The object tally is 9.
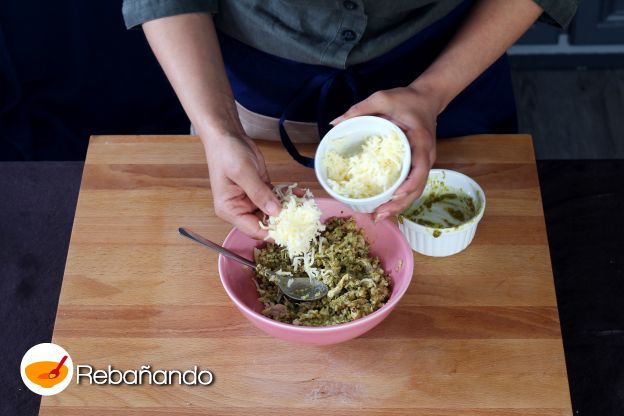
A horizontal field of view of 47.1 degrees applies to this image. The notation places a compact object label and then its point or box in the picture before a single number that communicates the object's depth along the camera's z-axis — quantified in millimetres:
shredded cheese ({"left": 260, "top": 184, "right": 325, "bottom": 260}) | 1217
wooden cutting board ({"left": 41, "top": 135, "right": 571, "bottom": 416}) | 1201
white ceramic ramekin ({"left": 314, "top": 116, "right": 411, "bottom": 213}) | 1137
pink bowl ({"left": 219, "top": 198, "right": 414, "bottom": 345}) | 1138
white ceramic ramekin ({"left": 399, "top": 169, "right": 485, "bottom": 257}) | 1312
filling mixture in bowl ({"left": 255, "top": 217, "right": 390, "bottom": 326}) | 1214
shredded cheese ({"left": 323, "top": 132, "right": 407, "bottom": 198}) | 1165
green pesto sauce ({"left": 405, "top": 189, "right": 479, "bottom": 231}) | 1396
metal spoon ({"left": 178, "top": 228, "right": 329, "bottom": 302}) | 1244
